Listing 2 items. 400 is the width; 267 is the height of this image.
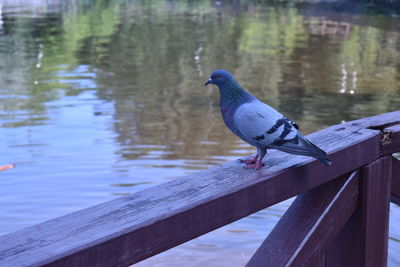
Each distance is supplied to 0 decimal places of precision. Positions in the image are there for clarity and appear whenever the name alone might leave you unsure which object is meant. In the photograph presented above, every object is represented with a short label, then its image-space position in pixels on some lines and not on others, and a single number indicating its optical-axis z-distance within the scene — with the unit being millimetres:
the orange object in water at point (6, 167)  7868
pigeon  2364
